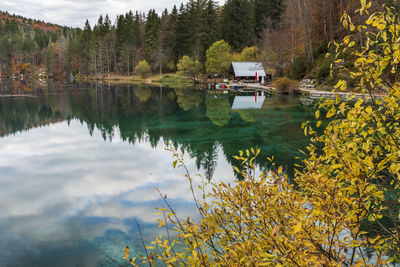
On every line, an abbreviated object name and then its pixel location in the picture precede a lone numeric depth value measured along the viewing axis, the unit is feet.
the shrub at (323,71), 132.94
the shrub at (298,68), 161.99
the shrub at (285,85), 155.30
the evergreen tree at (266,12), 271.28
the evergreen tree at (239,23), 269.03
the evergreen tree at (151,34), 312.91
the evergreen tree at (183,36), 288.92
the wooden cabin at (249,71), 213.05
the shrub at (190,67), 247.11
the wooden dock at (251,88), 172.82
